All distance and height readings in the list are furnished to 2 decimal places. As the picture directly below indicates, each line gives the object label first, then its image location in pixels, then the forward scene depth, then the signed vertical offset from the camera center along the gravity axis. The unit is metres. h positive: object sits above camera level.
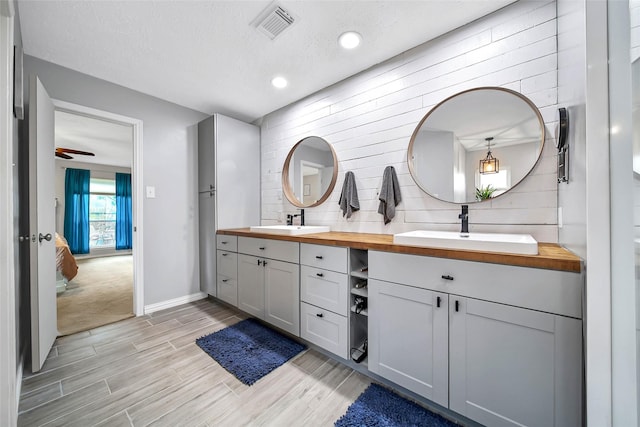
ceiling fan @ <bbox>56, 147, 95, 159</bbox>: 4.19 +1.08
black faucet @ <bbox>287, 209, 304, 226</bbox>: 2.67 -0.06
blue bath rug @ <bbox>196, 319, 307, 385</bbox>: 1.68 -1.06
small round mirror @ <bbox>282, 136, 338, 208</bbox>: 2.49 +0.44
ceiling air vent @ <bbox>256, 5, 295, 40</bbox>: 1.60 +1.30
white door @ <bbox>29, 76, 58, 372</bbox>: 1.67 -0.09
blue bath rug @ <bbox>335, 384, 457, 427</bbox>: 1.25 -1.07
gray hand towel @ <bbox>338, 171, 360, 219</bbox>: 2.25 +0.15
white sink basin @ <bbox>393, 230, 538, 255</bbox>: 1.08 -0.15
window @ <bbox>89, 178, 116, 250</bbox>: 6.48 +0.02
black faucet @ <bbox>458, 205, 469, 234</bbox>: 1.61 -0.05
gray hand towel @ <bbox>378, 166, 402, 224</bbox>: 2.00 +0.15
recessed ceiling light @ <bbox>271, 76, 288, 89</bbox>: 2.39 +1.30
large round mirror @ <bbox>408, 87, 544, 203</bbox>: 1.54 +0.46
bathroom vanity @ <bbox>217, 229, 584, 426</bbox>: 0.99 -0.56
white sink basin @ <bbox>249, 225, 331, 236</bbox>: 2.15 -0.16
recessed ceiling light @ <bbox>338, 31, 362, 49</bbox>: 1.81 +1.30
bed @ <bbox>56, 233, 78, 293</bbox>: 3.36 -0.71
